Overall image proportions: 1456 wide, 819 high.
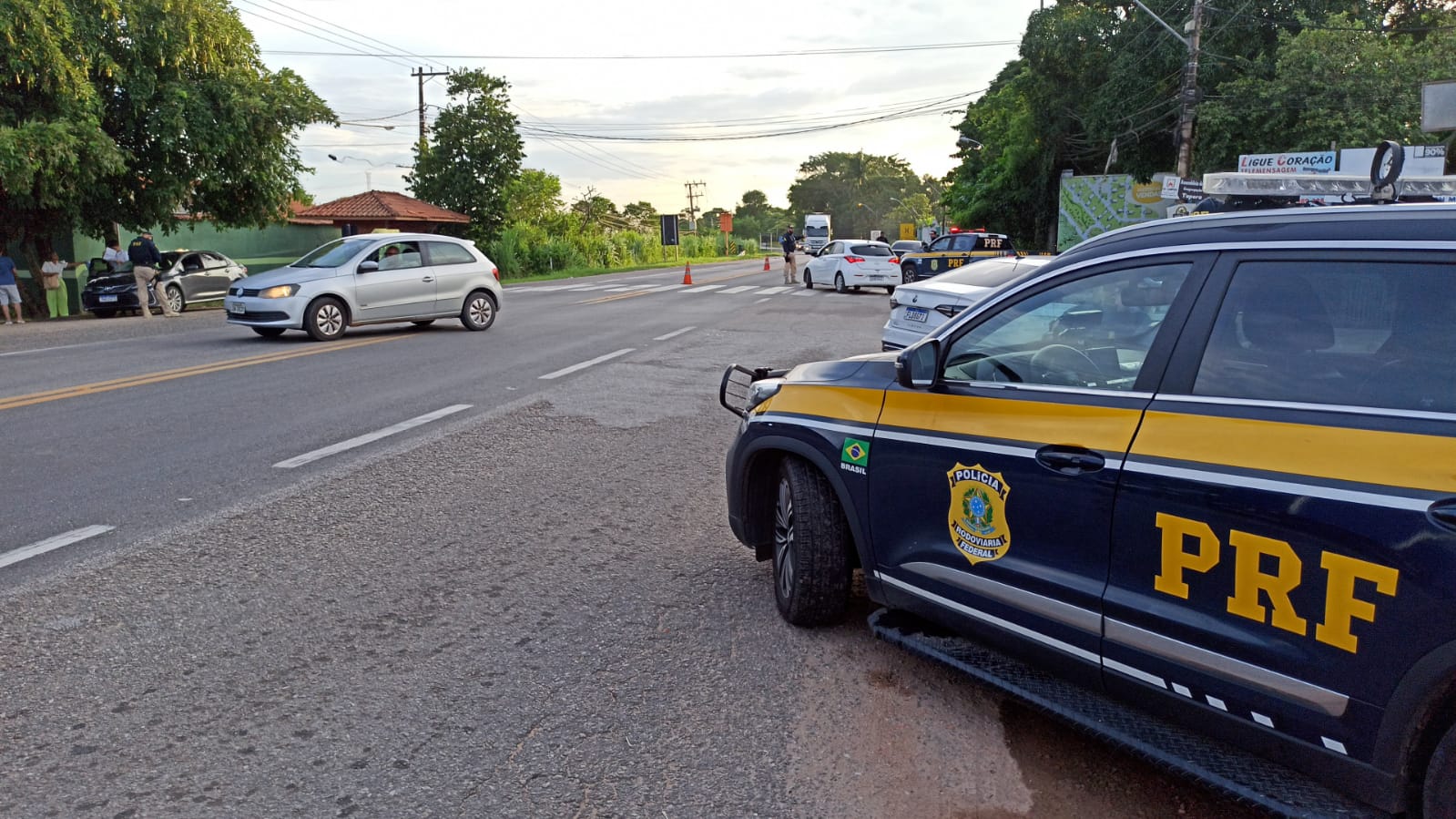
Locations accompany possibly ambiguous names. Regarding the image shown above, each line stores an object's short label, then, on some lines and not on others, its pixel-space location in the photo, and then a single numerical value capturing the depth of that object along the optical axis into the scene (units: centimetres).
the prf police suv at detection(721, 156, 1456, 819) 229
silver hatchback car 1470
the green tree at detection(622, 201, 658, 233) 9149
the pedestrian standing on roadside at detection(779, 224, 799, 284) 3488
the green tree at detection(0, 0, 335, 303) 1952
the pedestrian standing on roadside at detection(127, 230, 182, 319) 2161
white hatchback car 2941
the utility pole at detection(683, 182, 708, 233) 12156
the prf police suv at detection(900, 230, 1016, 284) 2544
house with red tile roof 4406
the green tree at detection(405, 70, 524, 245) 4672
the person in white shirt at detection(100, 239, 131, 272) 2280
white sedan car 1105
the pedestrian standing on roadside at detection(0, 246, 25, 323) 2036
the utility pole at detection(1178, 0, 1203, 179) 2662
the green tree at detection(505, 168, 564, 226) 4919
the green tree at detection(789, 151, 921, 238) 15138
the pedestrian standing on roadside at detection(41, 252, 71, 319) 2384
